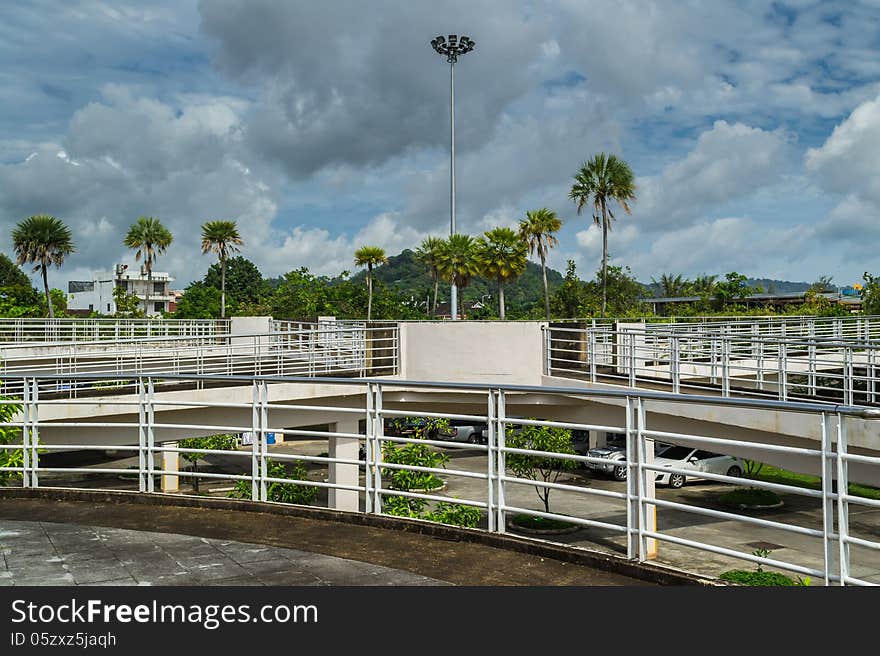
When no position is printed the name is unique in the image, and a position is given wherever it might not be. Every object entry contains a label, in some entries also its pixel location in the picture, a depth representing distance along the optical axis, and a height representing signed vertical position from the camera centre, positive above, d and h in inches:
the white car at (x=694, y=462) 1198.9 -213.3
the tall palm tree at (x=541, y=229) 1886.1 +204.0
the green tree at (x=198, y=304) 2687.0 +74.4
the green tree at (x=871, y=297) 1492.4 +29.6
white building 3671.3 +176.4
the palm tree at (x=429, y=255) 2317.9 +195.4
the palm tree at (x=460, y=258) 1876.8 +141.2
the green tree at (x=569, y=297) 2163.1 +58.1
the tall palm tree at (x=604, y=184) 1755.7 +281.9
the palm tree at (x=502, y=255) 1855.3 +144.6
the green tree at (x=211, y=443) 1037.2 -152.1
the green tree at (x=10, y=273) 3193.9 +217.6
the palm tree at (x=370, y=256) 2160.4 +171.9
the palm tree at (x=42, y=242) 1945.1 +203.8
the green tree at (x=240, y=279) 4507.9 +262.1
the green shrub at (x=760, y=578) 390.0 -128.8
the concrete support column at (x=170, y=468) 1093.8 -189.2
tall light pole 1485.0 +504.8
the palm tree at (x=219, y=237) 2388.0 +253.4
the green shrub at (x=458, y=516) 515.7 -125.4
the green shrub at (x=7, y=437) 393.1 -52.9
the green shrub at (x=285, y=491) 693.9 -142.9
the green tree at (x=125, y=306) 2191.4 +58.7
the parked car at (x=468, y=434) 1605.6 -216.7
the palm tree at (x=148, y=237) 2404.0 +258.1
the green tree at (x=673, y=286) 3430.1 +127.7
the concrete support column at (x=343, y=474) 818.1 -148.6
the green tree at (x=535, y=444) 847.7 -126.2
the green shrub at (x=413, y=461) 591.8 -102.9
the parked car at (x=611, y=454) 1255.5 -222.6
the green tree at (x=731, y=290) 2161.7 +67.4
